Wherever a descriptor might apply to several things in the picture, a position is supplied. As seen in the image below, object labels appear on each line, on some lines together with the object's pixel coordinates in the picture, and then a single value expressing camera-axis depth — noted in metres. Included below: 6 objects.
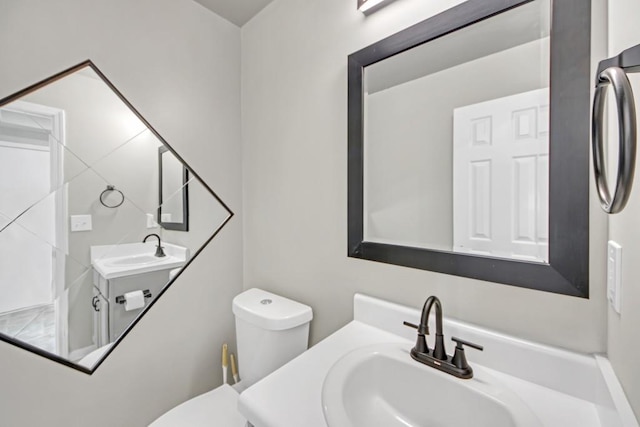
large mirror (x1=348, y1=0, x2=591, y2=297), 0.67
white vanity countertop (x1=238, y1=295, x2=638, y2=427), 0.59
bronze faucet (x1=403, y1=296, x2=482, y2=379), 0.72
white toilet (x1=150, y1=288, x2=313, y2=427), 1.12
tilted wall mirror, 1.01
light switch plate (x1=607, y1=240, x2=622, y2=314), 0.55
